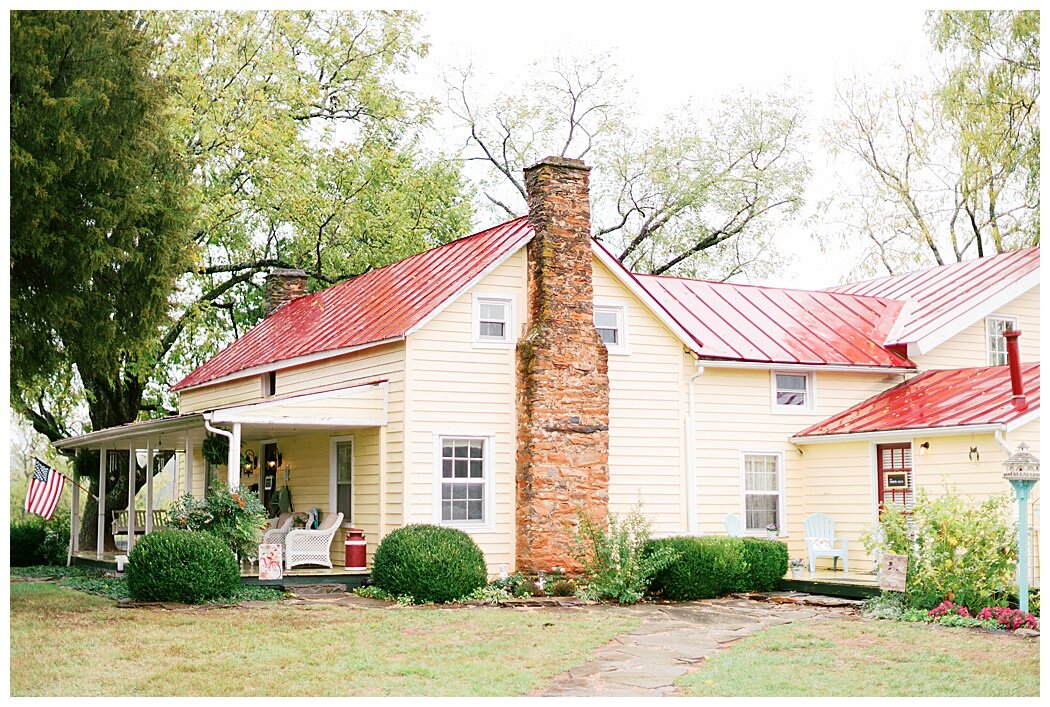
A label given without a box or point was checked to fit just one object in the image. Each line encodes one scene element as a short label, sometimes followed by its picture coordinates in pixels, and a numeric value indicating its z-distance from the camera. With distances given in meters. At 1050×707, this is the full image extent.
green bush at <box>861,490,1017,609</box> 15.21
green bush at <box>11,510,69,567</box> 26.80
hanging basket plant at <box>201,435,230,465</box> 19.95
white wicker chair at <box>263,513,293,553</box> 19.42
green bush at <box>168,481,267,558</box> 17.34
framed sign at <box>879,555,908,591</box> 16.41
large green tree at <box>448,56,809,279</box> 35.34
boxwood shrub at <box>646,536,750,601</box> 18.06
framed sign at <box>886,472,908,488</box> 20.00
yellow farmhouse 18.72
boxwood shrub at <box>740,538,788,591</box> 19.06
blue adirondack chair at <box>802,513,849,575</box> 20.44
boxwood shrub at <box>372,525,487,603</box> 16.89
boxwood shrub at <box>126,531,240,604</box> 16.17
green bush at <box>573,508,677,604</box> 17.73
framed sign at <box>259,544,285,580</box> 17.75
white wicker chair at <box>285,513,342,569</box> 18.80
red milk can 18.83
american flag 23.75
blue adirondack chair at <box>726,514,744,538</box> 20.59
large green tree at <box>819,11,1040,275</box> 27.31
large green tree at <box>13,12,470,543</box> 26.58
